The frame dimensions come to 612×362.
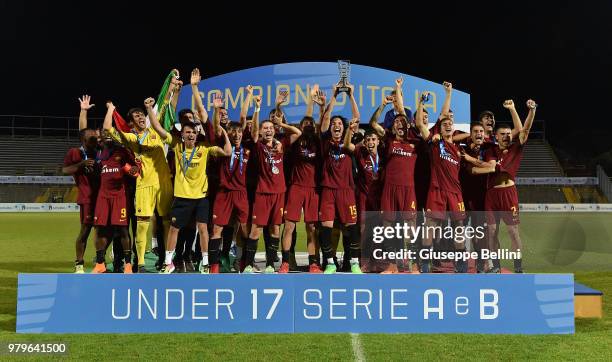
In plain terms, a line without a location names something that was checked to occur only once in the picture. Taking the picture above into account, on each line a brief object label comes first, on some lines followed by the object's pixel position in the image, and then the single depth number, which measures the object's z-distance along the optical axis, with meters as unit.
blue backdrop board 13.52
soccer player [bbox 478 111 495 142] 6.16
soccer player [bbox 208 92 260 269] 5.77
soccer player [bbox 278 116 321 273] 5.85
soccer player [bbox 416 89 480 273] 5.63
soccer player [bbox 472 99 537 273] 5.79
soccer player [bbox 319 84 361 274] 5.84
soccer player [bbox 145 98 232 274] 5.57
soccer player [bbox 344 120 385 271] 5.96
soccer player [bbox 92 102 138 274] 5.84
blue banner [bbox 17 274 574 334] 4.95
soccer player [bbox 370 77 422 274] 5.64
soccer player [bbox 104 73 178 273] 5.81
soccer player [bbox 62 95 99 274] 6.18
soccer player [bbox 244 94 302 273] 5.84
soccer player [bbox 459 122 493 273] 6.04
